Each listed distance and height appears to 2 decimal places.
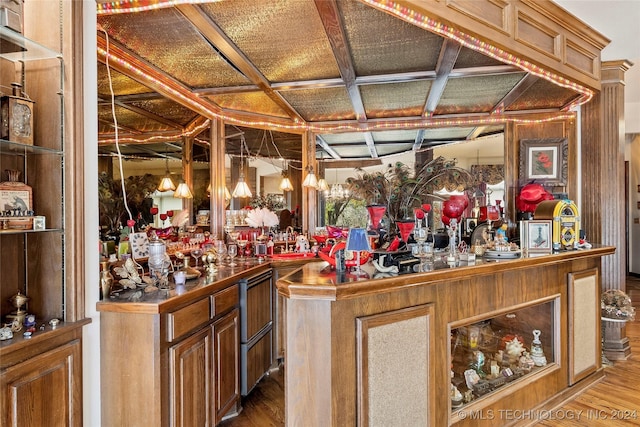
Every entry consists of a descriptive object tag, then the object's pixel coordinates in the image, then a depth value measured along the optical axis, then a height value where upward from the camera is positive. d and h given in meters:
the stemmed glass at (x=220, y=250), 2.79 -0.28
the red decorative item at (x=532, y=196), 3.44 +0.12
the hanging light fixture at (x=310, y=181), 4.25 +0.34
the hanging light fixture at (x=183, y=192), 2.92 +0.16
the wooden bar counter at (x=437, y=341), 1.61 -0.67
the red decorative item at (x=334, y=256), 1.91 -0.23
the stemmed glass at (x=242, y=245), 3.26 -0.28
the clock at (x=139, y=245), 2.12 -0.18
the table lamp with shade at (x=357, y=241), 1.78 -0.14
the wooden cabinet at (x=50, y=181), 1.53 +0.14
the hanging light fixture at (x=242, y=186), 3.79 +0.26
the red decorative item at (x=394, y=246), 2.07 -0.19
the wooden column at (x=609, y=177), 3.47 +0.29
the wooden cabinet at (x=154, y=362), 1.64 -0.67
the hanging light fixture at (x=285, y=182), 4.21 +0.33
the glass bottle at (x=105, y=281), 1.74 -0.31
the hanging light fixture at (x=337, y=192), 4.43 +0.22
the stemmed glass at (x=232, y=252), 2.81 -0.29
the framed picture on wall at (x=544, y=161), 3.89 +0.50
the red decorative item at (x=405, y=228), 2.27 -0.10
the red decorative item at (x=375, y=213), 2.36 -0.01
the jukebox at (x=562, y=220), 2.68 -0.08
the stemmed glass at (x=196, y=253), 2.58 -0.27
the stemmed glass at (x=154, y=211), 2.59 +0.02
